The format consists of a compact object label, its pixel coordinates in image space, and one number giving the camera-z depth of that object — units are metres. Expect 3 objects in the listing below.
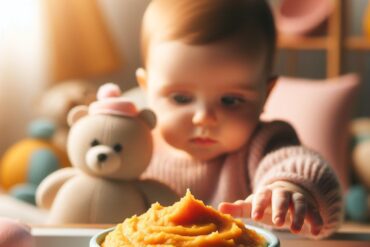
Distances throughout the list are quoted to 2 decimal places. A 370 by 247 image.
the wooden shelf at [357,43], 1.20
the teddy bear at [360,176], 0.96
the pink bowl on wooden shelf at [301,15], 1.16
